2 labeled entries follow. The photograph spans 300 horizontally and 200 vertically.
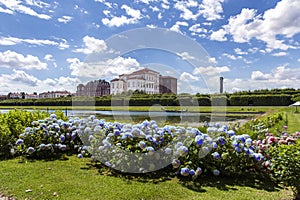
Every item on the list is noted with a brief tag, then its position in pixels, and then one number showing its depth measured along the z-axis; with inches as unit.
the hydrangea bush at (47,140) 175.6
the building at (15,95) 3413.9
